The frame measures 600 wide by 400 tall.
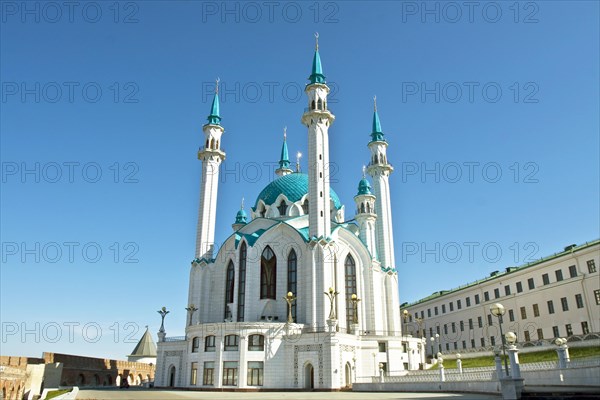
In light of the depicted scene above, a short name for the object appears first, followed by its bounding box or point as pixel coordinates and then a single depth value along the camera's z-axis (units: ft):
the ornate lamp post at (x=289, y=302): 123.22
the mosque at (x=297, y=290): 120.78
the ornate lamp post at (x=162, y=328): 143.23
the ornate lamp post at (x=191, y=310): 148.45
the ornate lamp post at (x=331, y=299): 122.52
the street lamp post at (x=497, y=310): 68.64
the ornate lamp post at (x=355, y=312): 145.38
